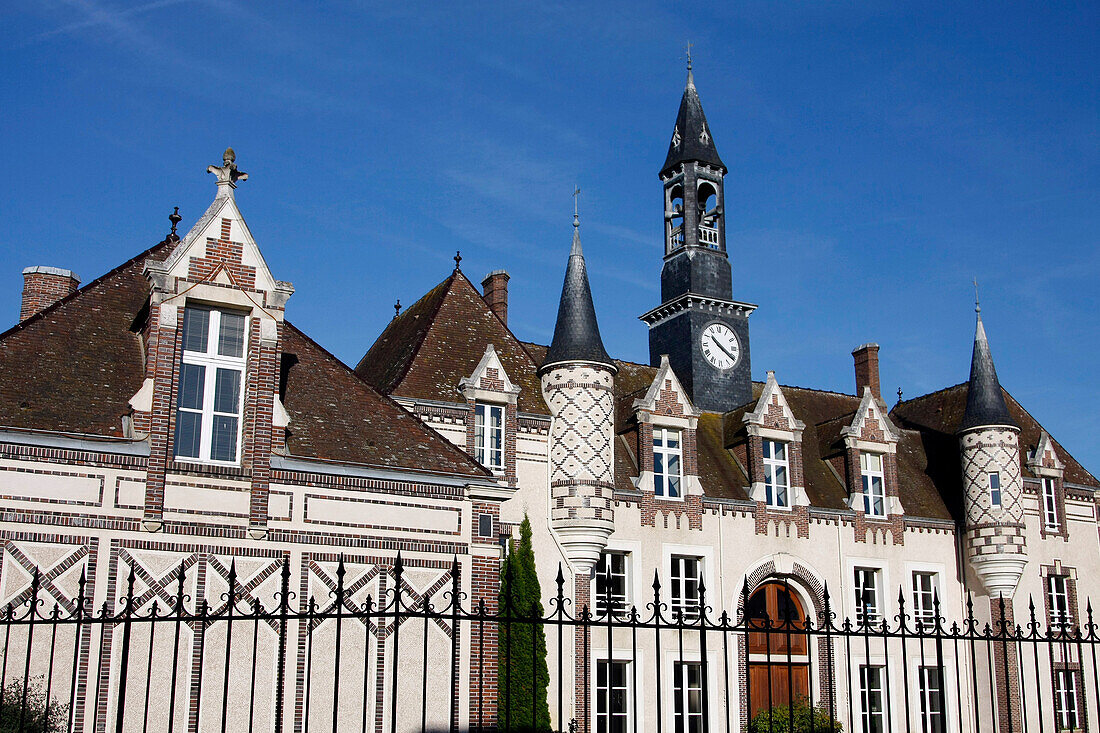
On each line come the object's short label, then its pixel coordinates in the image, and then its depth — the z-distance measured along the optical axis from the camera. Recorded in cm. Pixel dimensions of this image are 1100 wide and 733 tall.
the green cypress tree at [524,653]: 2255
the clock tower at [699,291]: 3244
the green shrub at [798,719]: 2508
